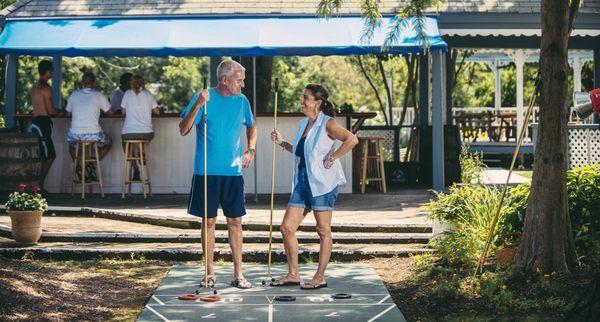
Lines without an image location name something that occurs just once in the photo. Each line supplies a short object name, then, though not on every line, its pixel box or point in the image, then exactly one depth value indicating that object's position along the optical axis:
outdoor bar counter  16.22
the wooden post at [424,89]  18.92
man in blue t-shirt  8.70
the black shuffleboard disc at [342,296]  8.41
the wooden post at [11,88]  16.89
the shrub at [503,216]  9.45
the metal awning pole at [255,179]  14.99
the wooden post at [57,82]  18.70
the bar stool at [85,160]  15.66
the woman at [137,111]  15.52
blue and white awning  15.10
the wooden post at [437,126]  15.97
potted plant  10.95
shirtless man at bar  15.32
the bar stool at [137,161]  15.65
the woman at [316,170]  8.62
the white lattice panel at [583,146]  16.08
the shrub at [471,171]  15.39
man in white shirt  15.48
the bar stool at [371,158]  16.23
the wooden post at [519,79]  24.83
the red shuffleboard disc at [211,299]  8.29
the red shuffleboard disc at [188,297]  8.34
